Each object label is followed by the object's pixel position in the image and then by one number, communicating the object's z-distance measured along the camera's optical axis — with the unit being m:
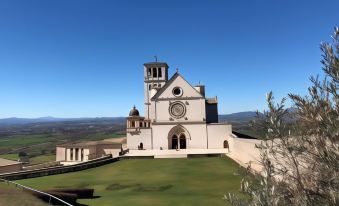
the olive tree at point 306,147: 5.18
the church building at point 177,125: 48.41
